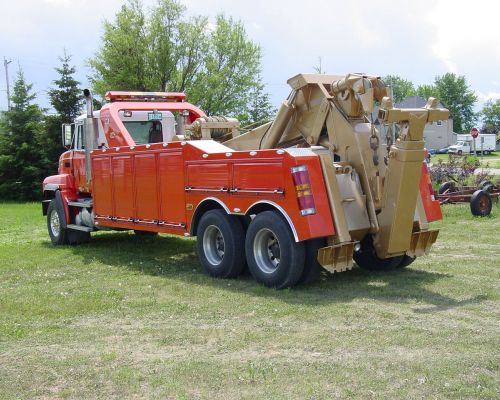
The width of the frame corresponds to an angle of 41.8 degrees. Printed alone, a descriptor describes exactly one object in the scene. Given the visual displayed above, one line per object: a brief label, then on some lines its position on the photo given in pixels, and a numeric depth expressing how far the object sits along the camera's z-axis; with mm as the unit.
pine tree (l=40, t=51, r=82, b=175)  32656
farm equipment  16562
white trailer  71356
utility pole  65500
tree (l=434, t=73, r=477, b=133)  117812
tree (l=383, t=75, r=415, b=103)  123288
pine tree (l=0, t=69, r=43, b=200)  33688
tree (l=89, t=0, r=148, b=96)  36000
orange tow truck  8398
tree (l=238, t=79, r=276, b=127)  40281
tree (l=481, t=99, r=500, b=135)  125219
